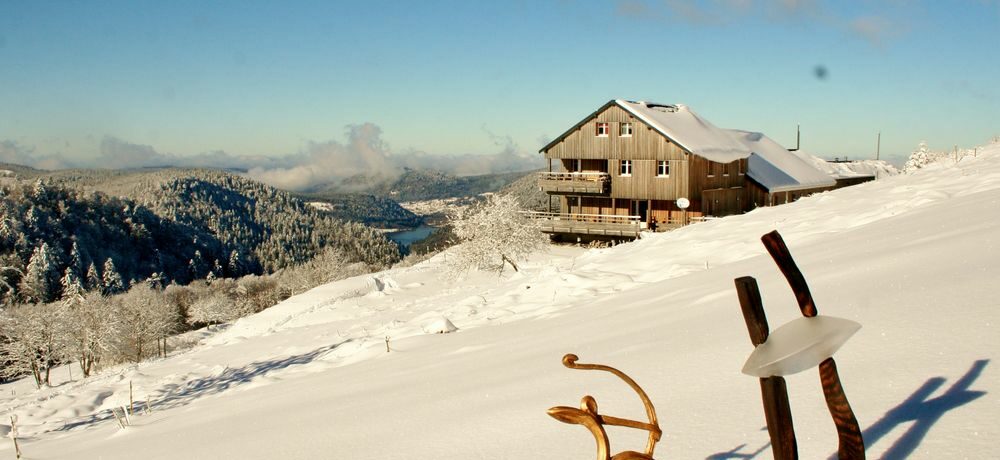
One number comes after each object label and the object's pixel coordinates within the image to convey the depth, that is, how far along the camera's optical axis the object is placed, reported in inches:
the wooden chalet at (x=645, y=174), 1482.5
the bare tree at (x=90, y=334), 2245.3
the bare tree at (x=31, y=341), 2169.0
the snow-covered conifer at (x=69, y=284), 2988.4
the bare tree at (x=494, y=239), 1277.1
